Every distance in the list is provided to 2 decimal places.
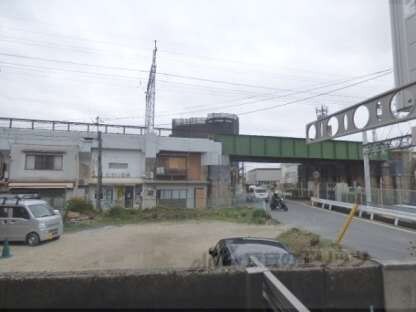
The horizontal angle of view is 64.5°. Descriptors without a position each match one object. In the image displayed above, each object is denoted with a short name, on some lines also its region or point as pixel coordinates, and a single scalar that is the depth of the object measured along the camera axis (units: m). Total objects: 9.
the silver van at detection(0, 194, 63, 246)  14.59
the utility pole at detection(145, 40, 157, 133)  31.52
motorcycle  28.42
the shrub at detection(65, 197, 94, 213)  24.70
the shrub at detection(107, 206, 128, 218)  24.61
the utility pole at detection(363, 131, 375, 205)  22.91
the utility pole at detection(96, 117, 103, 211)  25.72
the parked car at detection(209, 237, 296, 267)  6.78
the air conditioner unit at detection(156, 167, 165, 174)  31.05
